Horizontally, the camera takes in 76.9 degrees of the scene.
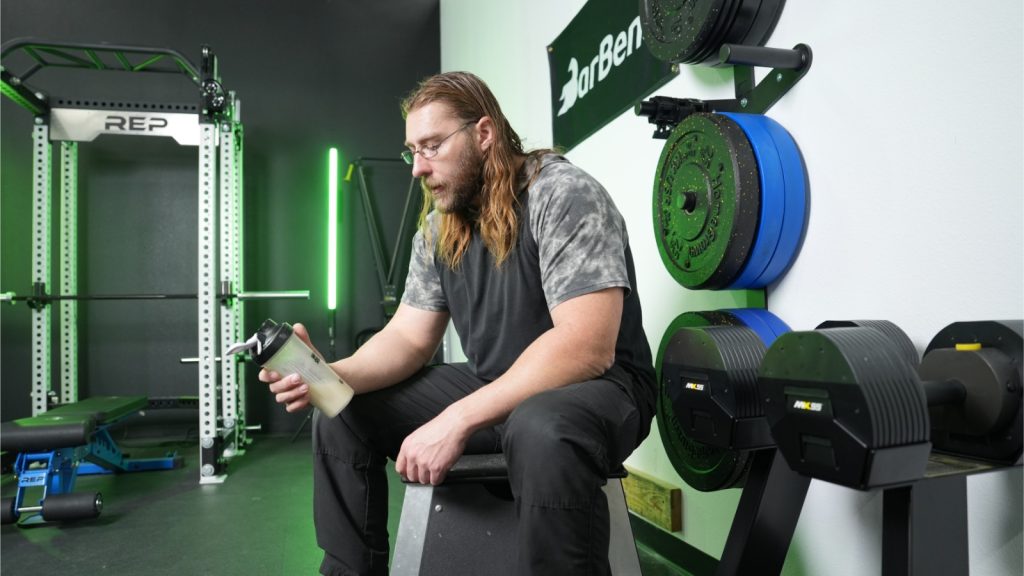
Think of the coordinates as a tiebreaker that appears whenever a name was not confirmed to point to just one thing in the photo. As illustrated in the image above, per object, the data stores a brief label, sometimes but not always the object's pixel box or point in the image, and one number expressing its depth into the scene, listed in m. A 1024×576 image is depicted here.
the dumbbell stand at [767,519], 0.99
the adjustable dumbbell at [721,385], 0.94
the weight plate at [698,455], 1.14
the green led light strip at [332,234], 3.75
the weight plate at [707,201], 1.10
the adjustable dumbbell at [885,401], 0.64
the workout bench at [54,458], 2.10
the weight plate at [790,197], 1.15
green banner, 1.76
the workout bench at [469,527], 1.00
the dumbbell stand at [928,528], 0.72
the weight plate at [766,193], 1.12
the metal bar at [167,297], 3.00
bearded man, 0.88
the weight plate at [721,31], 1.20
